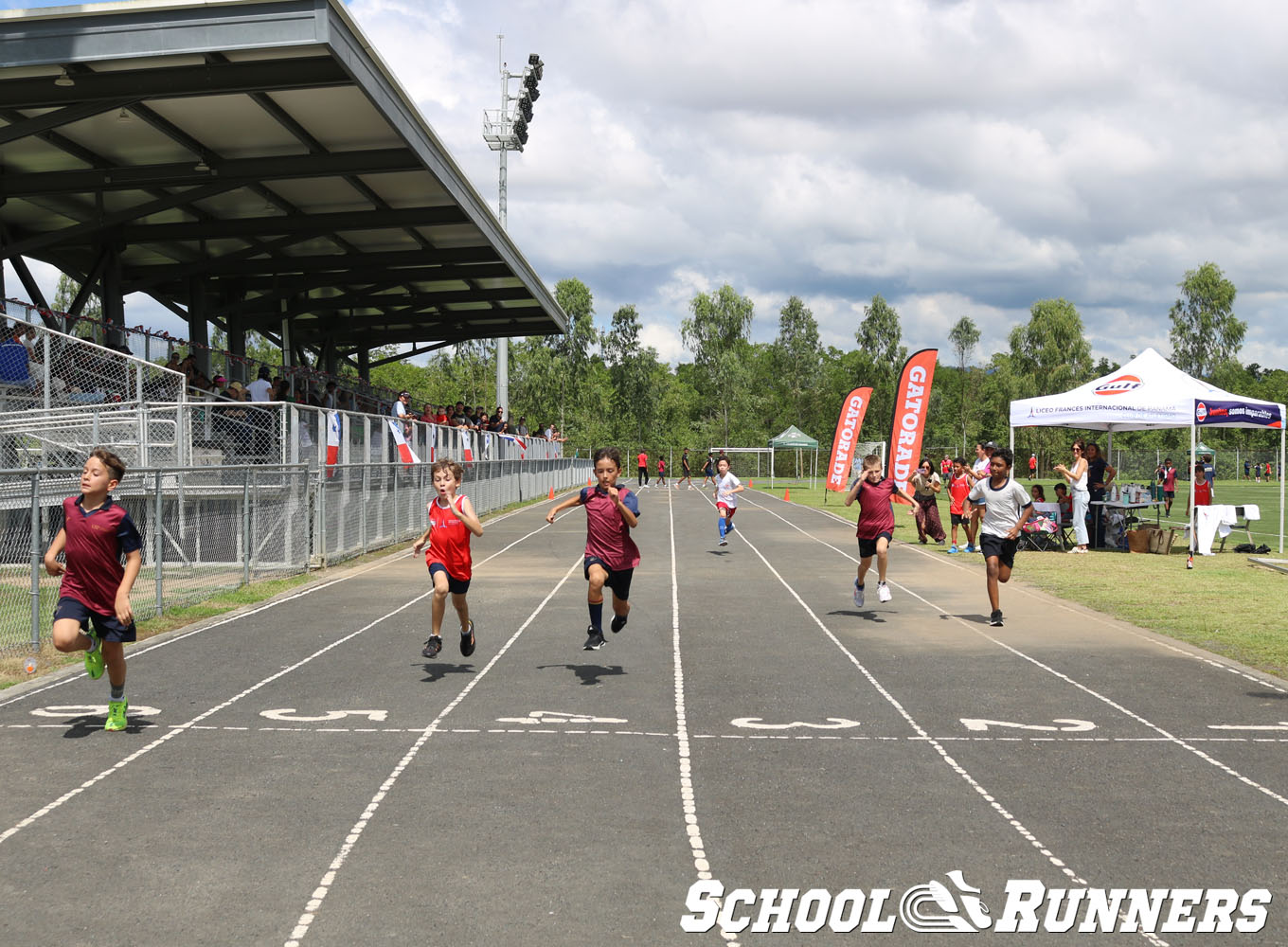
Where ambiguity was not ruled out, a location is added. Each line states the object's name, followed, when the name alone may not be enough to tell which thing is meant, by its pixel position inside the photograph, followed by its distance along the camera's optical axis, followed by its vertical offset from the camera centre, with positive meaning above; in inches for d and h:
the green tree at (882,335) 3695.9 +390.2
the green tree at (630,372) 3393.2 +252.0
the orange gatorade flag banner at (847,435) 1393.9 +21.5
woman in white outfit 790.5 -32.5
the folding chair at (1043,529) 853.2 -61.2
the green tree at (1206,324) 2994.6 +335.0
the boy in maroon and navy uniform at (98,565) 274.7 -26.0
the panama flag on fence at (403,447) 873.6 +8.0
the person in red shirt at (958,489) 859.1 -30.9
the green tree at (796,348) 4148.6 +389.7
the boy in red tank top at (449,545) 365.1 -29.4
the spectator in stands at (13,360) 596.7 +54.8
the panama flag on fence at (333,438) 718.5 +12.4
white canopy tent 774.5 +31.0
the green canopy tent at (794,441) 2524.6 +25.7
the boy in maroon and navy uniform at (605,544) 358.9 -29.5
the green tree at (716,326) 3607.3 +415.1
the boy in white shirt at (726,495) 863.1 -32.6
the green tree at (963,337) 4963.1 +505.9
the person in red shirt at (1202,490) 893.2 -33.6
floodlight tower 1806.1 +552.9
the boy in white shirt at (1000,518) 481.7 -29.6
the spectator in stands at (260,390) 844.6 +52.0
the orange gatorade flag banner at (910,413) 978.1 +33.8
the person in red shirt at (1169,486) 1371.8 -48.0
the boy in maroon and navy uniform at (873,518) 522.6 -31.4
